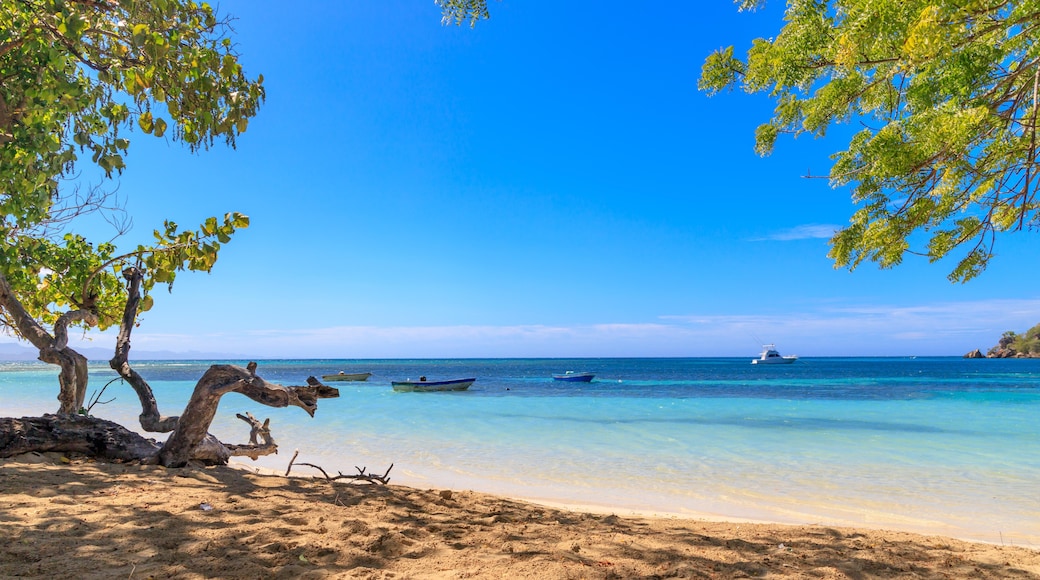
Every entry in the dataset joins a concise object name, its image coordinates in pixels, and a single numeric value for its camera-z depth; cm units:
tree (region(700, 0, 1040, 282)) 215
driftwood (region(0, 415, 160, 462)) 507
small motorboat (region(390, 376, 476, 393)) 2952
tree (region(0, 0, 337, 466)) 329
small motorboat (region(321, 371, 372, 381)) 4212
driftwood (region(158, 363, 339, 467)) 490
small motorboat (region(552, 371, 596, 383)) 4093
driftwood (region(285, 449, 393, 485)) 547
